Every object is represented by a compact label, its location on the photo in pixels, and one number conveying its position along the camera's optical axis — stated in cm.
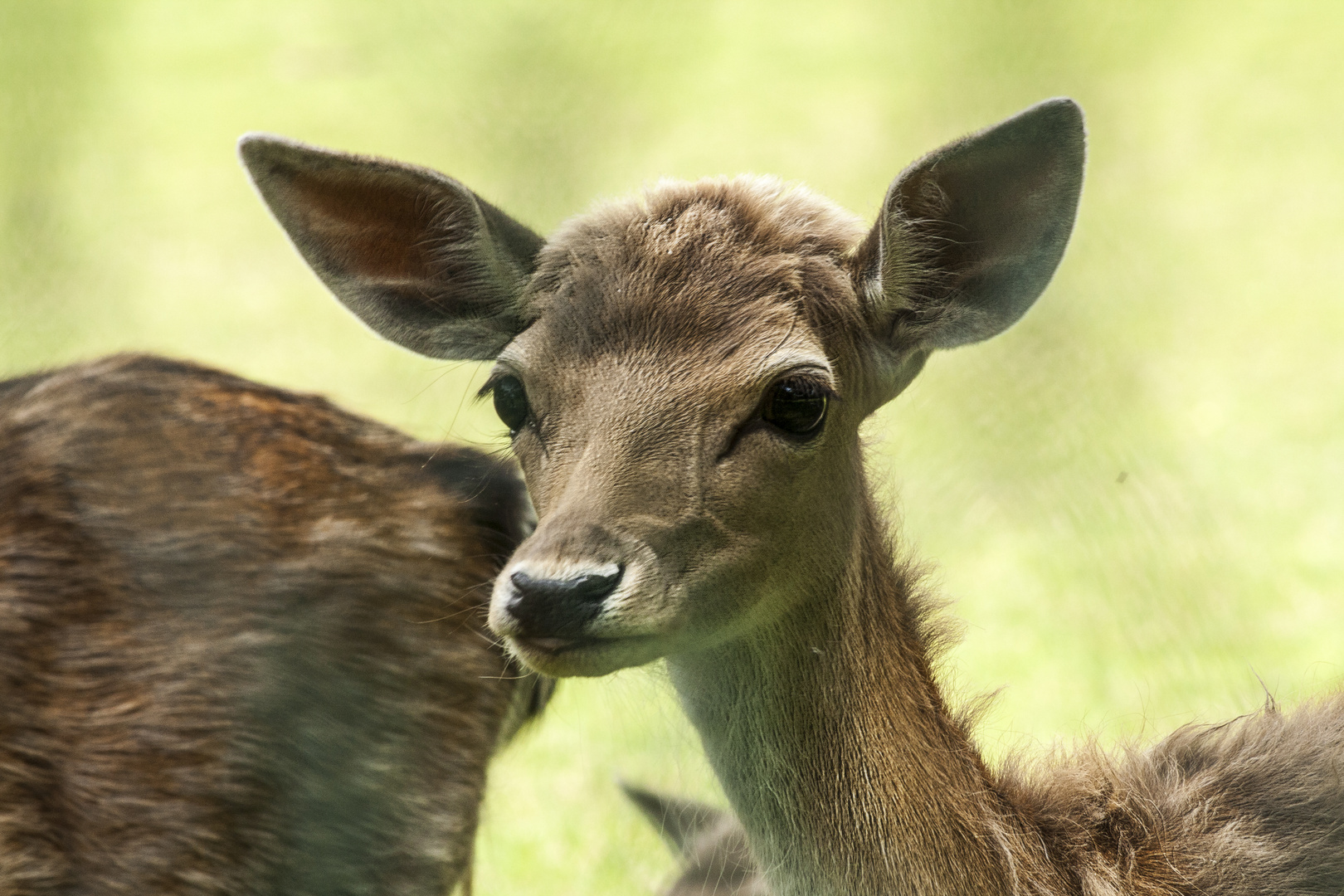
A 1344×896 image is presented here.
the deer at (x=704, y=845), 656
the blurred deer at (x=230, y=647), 601
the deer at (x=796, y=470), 482
